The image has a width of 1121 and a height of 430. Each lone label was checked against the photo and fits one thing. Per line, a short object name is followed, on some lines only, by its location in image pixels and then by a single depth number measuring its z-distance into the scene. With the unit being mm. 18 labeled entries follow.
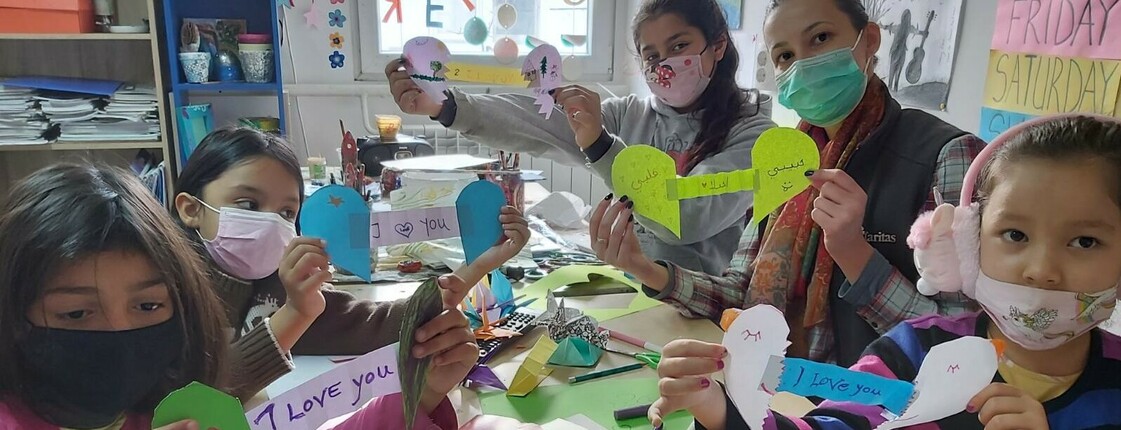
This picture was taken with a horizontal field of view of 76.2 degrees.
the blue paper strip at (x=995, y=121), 1496
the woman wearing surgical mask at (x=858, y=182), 1052
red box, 2297
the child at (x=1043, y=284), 734
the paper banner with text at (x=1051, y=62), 1257
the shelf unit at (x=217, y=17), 2438
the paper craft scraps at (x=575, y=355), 1268
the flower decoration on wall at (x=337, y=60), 3402
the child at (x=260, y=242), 833
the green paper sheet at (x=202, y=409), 589
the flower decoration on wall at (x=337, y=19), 3352
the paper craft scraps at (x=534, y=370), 1165
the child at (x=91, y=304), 637
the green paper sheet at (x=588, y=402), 1098
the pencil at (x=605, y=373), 1212
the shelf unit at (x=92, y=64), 2441
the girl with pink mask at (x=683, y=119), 1391
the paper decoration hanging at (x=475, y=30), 2830
